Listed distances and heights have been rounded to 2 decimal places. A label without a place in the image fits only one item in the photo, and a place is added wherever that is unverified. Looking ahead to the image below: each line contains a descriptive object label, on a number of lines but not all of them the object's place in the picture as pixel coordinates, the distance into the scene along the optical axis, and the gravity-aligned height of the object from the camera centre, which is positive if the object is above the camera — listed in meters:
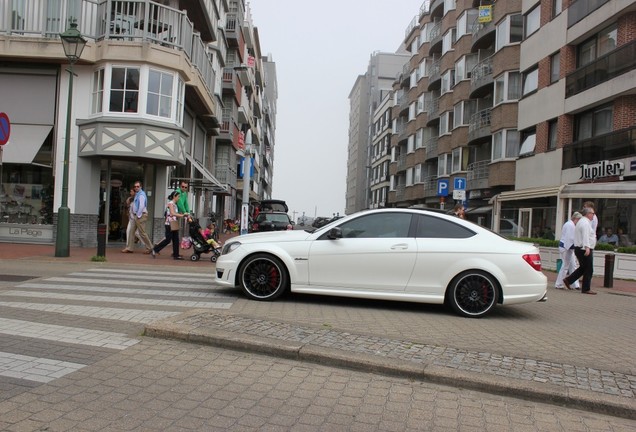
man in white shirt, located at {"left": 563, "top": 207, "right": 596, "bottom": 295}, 11.41 -0.36
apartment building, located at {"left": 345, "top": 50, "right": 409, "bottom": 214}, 91.99 +22.21
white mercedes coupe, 7.19 -0.60
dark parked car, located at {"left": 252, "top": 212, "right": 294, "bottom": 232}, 21.77 -0.29
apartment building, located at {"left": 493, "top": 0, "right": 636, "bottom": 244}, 18.62 +5.05
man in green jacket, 13.71 +0.26
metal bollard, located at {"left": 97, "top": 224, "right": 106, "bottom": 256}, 12.22 -0.77
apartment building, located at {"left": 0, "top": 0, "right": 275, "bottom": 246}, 15.68 +3.01
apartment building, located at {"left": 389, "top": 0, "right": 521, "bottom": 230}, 28.47 +8.52
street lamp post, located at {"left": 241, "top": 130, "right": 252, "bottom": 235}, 16.17 +0.92
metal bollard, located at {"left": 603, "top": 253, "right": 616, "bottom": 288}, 13.47 -1.02
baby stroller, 13.19 -0.78
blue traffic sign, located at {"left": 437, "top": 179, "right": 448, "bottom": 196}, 26.06 +1.77
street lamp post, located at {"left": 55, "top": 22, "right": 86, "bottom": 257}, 12.23 +0.57
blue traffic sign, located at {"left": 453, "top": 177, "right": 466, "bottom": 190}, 22.36 +1.79
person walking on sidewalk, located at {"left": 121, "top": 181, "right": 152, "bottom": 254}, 13.51 -0.07
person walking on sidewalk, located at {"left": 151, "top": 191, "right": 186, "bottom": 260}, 13.10 -0.51
